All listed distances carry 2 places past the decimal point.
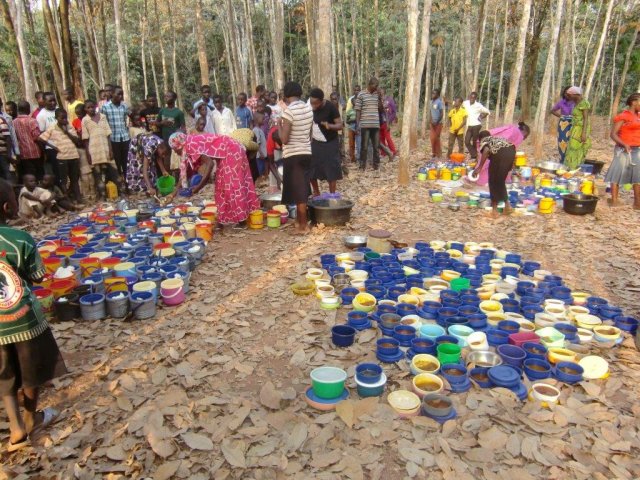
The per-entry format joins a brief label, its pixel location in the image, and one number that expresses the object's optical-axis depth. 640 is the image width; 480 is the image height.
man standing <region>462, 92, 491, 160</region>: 10.06
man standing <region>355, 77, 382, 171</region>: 9.54
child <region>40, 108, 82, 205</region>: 7.29
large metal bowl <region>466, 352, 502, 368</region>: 3.24
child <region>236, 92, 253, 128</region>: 9.61
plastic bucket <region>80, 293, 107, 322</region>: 3.92
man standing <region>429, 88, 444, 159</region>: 11.48
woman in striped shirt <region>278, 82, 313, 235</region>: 5.58
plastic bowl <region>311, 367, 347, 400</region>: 2.86
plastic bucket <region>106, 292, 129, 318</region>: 3.95
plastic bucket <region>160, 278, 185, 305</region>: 4.23
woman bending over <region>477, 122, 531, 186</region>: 7.81
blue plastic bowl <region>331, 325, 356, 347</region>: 3.53
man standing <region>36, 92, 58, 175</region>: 7.59
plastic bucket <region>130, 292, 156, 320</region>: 3.97
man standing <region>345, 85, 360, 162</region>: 11.23
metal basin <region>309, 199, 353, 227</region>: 6.26
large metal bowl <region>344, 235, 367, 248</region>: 5.69
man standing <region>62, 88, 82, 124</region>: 9.10
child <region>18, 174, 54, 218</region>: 6.93
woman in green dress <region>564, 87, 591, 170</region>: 9.15
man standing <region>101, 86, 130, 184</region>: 7.89
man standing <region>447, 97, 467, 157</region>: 10.82
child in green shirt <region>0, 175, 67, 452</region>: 2.40
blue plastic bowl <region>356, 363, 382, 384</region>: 2.93
